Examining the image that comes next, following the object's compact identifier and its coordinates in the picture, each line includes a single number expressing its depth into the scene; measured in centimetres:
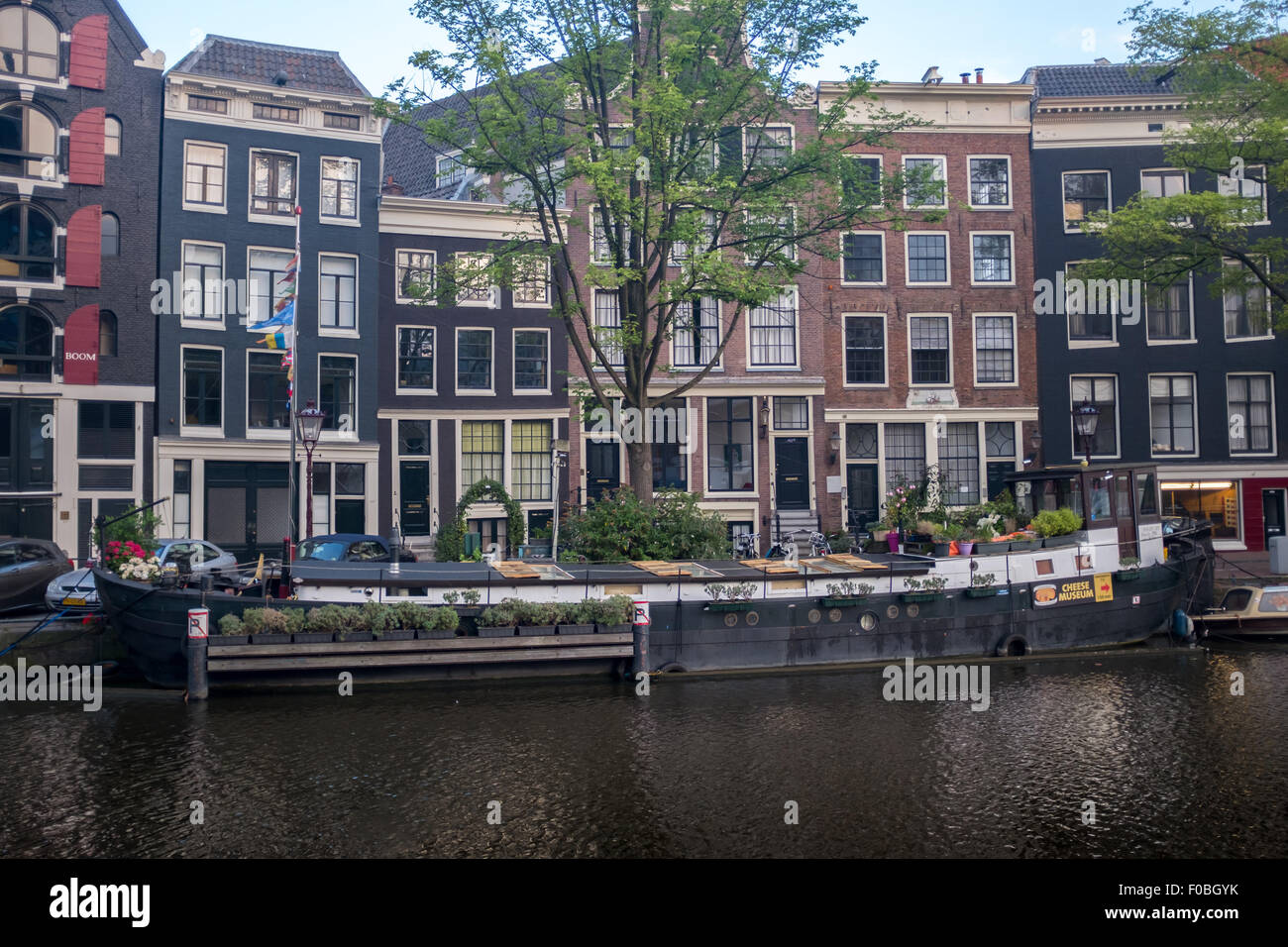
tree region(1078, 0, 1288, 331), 2638
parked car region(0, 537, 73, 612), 2158
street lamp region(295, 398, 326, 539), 2292
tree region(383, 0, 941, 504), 2198
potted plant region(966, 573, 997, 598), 2080
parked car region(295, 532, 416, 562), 2436
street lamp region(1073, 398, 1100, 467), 2336
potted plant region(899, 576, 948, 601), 2036
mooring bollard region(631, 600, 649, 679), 1894
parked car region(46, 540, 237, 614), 1970
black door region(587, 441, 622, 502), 3559
